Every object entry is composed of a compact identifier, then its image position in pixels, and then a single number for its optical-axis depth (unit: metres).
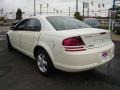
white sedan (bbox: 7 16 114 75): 3.35
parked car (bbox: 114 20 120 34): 16.97
